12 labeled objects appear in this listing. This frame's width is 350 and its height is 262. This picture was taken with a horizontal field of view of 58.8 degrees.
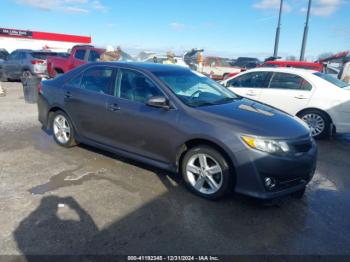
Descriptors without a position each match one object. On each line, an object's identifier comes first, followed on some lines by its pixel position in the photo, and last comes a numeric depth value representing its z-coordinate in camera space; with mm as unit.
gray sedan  3541
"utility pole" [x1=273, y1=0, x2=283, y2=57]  20688
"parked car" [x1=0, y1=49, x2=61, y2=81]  15071
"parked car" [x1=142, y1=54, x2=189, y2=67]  16348
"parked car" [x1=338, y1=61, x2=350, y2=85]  12280
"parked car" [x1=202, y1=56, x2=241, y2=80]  20266
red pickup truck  12648
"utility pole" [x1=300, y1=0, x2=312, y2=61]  18105
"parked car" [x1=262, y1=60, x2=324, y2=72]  12474
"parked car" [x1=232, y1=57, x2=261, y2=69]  22172
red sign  38000
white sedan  6930
